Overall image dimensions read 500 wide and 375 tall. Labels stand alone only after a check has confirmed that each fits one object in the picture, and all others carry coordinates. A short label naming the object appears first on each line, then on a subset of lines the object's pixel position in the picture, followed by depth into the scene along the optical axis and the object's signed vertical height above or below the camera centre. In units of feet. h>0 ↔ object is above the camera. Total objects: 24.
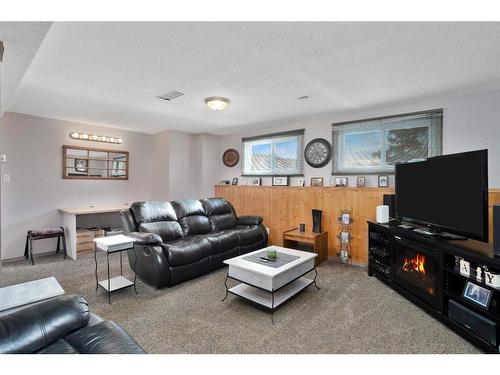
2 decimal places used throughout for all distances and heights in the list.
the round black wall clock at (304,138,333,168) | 14.35 +1.97
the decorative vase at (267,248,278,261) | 8.85 -2.47
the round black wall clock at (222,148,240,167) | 18.84 +2.14
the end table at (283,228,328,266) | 12.52 -2.75
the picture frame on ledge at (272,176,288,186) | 15.90 +0.31
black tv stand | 6.21 -2.89
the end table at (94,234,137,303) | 8.57 -2.21
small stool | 12.67 -2.67
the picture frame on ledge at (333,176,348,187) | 13.53 +0.28
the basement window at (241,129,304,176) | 15.65 +2.11
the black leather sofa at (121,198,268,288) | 9.57 -2.39
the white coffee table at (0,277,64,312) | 5.12 -2.42
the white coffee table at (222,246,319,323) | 7.76 -3.10
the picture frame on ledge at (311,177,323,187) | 14.44 +0.24
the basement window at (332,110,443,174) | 11.28 +2.24
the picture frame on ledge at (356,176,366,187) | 12.92 +0.28
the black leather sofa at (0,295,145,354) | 3.78 -2.41
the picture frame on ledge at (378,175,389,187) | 12.27 +0.27
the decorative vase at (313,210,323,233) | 13.60 -1.90
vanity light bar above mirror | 15.28 +3.00
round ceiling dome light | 10.84 +3.60
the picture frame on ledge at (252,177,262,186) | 17.23 +0.32
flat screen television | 6.91 -0.21
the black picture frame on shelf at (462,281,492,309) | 6.26 -2.78
